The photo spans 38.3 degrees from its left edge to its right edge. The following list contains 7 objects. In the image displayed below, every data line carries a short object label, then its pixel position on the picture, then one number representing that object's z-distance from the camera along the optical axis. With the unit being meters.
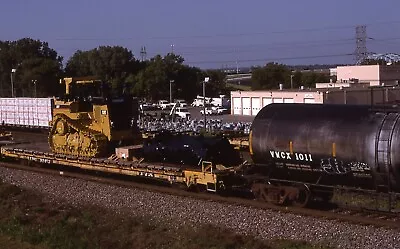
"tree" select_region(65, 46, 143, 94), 99.06
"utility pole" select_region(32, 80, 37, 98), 85.02
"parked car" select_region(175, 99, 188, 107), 73.22
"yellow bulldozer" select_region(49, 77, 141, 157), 23.84
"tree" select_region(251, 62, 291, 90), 97.75
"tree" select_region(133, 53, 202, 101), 90.94
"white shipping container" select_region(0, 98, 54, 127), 44.16
